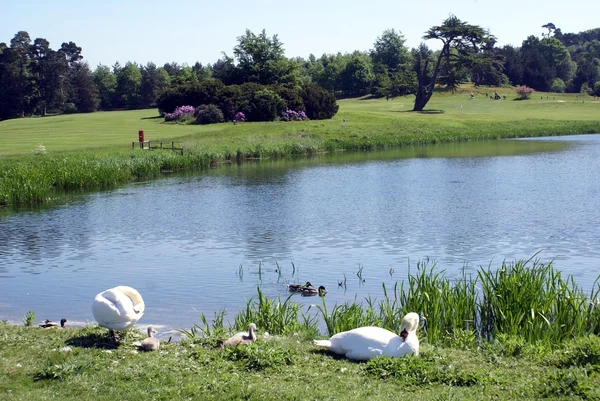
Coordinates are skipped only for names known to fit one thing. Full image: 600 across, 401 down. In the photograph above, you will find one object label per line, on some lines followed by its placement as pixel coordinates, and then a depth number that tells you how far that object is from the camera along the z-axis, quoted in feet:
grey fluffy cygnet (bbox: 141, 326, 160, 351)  38.58
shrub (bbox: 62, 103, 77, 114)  405.80
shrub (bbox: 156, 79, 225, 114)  271.28
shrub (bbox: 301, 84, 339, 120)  276.41
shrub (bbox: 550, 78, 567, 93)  453.17
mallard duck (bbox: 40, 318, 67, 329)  47.68
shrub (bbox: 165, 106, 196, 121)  264.11
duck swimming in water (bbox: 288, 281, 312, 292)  62.49
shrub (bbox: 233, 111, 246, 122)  256.44
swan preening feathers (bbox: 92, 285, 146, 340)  38.37
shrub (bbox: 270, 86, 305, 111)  270.05
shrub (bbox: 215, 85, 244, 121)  262.47
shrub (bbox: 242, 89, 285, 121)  259.19
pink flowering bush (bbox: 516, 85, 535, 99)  402.07
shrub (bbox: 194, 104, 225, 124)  254.68
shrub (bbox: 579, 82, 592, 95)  424.54
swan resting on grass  35.63
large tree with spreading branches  330.95
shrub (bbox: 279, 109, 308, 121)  261.24
